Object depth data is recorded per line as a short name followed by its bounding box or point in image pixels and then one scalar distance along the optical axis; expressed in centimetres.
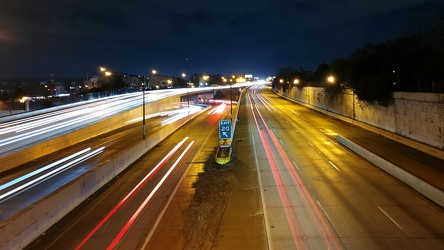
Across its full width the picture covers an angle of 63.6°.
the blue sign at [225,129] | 3031
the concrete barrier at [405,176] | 1588
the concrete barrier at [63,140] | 2756
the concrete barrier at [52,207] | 1105
